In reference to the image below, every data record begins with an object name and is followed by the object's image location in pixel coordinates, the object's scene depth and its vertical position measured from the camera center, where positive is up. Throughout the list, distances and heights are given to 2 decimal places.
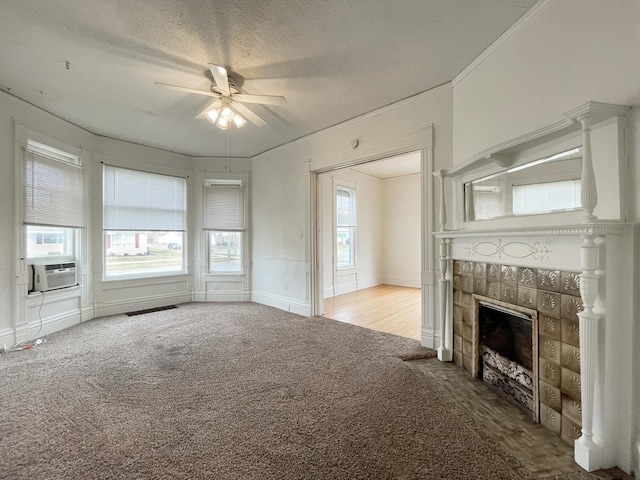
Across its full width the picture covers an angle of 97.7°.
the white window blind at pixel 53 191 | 3.48 +0.69
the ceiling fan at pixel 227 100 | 2.53 +1.38
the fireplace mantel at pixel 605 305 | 1.48 -0.35
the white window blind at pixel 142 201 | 4.64 +0.72
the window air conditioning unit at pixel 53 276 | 3.60 -0.47
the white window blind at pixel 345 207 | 6.71 +0.82
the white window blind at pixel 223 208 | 5.58 +0.66
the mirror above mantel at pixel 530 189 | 1.74 +0.38
